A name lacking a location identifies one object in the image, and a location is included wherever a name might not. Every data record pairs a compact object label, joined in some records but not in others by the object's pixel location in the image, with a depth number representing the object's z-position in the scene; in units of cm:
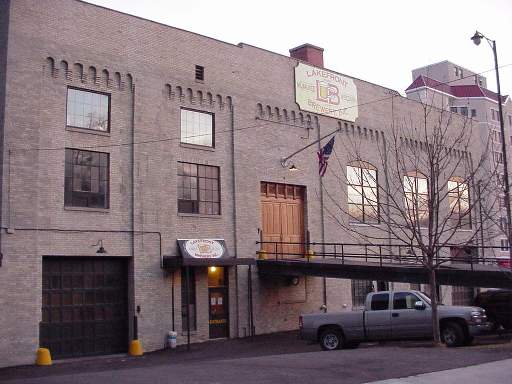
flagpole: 2913
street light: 2327
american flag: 2706
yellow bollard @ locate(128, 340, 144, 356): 2289
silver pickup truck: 2030
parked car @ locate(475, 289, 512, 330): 2608
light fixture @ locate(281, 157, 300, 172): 2922
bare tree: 3259
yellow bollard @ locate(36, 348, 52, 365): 2067
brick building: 2172
